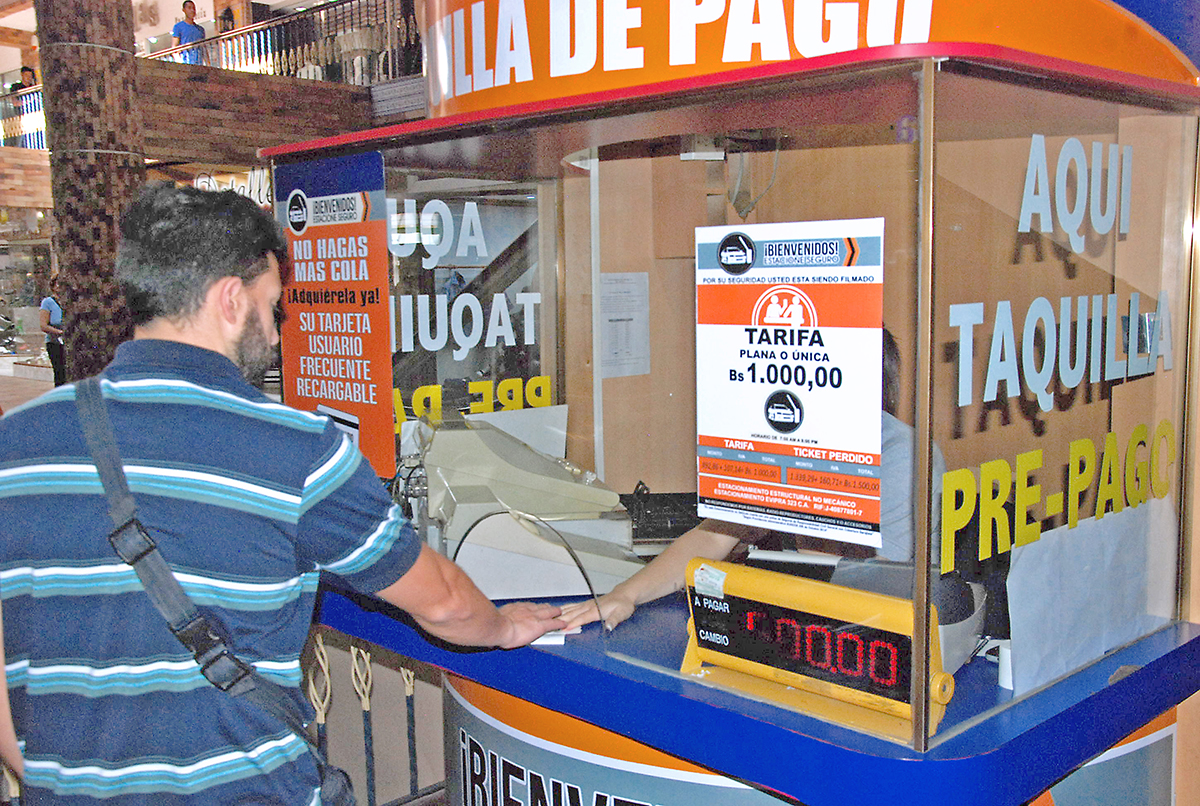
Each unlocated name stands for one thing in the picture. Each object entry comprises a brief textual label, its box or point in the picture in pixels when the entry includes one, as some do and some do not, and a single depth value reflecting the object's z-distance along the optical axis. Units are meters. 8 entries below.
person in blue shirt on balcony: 12.63
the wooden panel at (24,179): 13.60
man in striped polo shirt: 1.31
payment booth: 1.51
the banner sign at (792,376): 1.58
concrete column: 5.16
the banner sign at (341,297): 2.68
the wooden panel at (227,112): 8.05
